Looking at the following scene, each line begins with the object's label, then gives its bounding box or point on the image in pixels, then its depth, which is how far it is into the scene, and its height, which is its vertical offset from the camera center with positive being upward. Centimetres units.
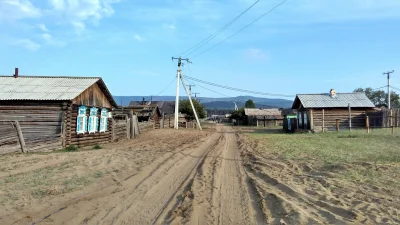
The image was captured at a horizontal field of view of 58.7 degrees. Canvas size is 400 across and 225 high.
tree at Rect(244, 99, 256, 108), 11486 +493
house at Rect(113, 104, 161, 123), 4078 +67
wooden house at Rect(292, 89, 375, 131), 3853 +113
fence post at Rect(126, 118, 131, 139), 2731 -88
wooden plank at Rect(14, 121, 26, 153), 1532 -97
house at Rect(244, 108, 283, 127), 7231 +46
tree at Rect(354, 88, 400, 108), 8875 +661
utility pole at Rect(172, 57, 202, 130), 4212 +397
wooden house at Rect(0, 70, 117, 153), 1892 +41
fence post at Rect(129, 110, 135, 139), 2810 -75
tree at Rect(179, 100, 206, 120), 7894 +221
